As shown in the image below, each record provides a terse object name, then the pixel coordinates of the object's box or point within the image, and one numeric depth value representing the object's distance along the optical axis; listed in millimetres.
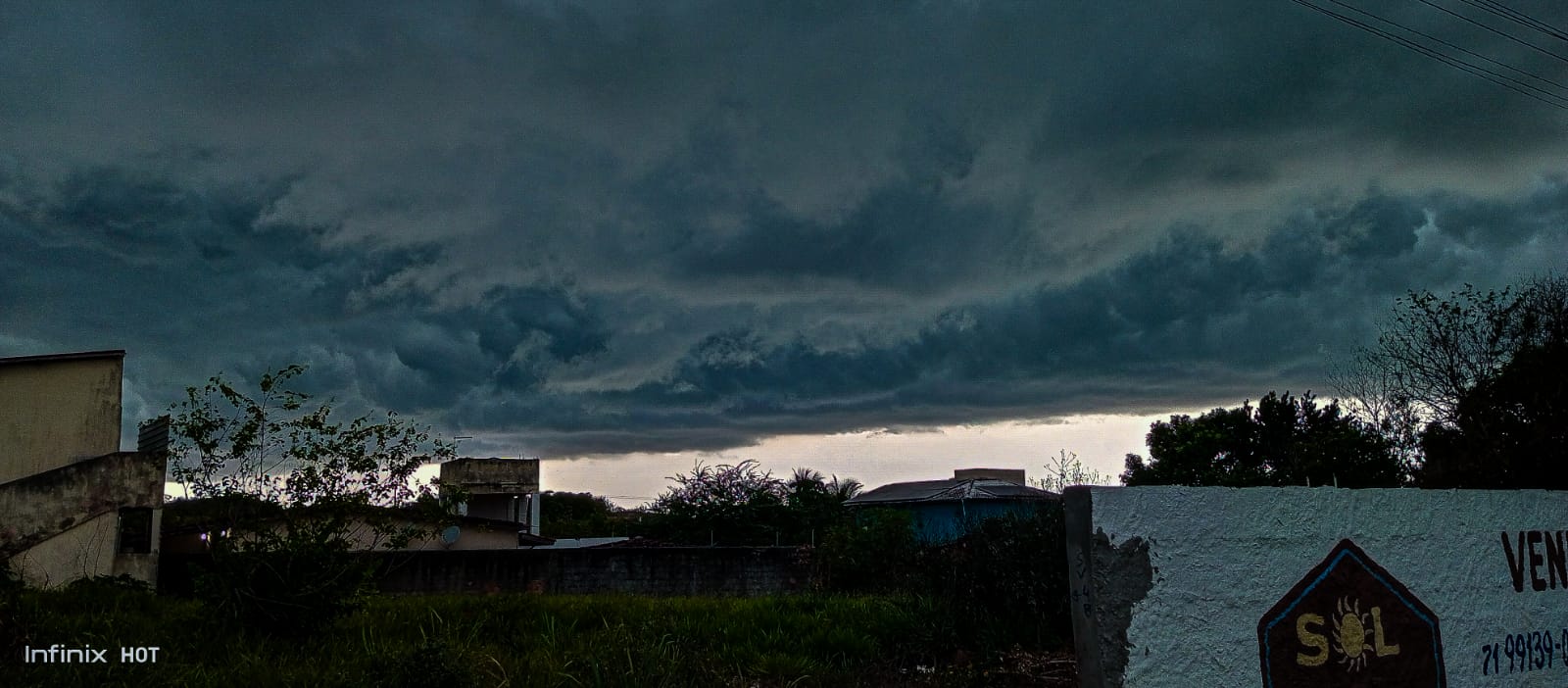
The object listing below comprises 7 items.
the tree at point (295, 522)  8336
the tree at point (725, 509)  21516
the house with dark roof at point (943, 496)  30125
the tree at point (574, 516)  42656
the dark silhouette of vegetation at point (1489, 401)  16031
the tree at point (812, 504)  21328
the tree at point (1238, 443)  32406
